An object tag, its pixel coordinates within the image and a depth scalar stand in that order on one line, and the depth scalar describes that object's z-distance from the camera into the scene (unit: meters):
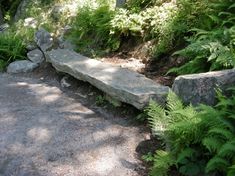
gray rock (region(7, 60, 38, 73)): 9.99
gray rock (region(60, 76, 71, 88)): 8.36
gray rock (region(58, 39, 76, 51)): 10.13
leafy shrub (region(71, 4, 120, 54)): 9.58
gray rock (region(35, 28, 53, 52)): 10.57
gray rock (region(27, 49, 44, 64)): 10.20
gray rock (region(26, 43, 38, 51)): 10.88
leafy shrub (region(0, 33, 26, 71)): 10.54
